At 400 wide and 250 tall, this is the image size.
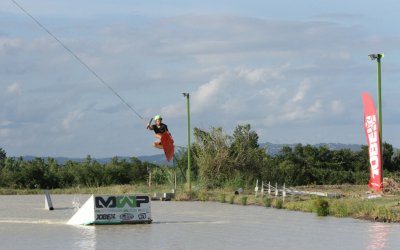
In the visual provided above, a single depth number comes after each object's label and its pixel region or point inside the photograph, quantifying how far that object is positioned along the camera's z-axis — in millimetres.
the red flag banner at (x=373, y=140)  42000
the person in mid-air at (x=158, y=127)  37406
